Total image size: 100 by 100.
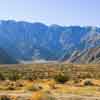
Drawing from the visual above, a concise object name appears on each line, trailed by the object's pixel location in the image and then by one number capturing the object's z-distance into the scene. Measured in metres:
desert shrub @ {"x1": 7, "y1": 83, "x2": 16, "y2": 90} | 38.94
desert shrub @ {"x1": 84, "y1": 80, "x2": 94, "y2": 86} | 44.19
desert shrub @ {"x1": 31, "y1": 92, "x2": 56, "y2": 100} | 24.38
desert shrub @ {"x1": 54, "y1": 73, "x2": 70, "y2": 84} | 51.16
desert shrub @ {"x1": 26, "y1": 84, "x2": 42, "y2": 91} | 35.79
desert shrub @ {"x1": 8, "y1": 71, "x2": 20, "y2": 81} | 60.20
